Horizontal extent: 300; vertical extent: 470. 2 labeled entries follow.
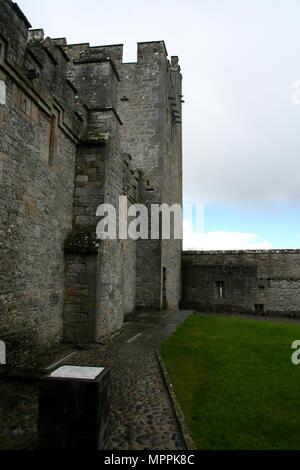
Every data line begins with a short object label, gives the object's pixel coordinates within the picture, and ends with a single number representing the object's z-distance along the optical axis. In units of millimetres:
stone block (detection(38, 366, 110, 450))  3416
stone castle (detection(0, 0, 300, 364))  6262
